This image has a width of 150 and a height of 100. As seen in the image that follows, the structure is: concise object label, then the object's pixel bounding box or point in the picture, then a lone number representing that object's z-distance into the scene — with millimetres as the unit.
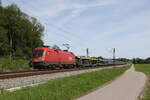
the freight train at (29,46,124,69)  28547
